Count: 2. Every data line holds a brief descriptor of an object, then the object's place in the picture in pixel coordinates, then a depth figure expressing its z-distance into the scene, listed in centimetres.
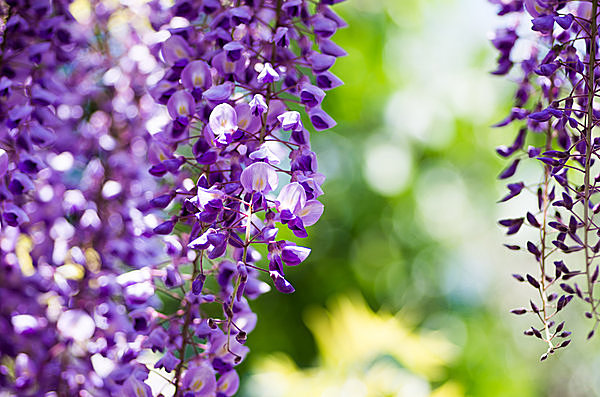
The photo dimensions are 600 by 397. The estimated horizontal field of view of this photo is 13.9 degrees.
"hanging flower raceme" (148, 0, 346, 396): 123
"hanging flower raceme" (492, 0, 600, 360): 125
